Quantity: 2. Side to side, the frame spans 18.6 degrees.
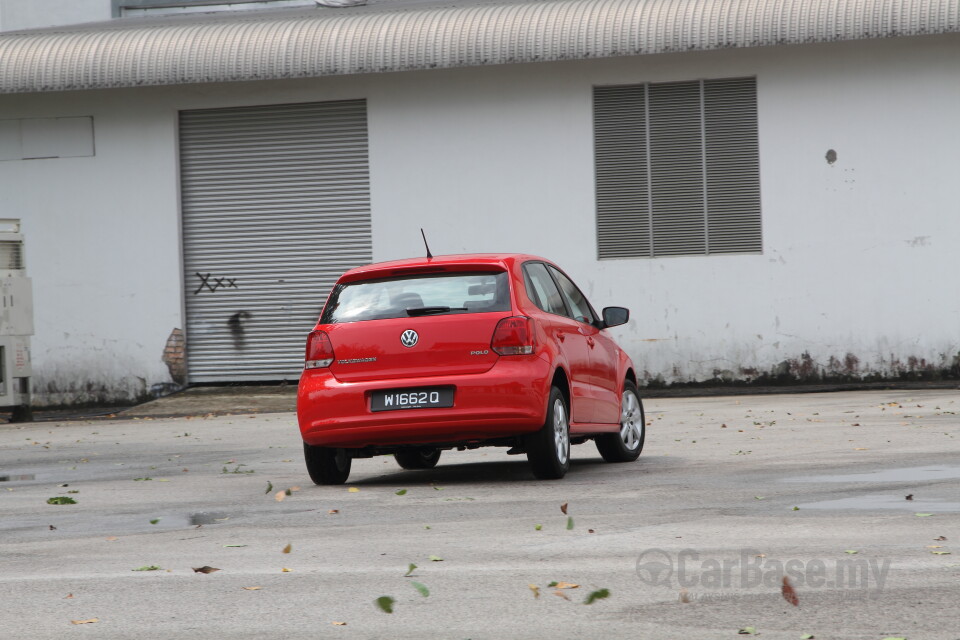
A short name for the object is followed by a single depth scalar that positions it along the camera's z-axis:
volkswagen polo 19.55
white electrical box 41.20
